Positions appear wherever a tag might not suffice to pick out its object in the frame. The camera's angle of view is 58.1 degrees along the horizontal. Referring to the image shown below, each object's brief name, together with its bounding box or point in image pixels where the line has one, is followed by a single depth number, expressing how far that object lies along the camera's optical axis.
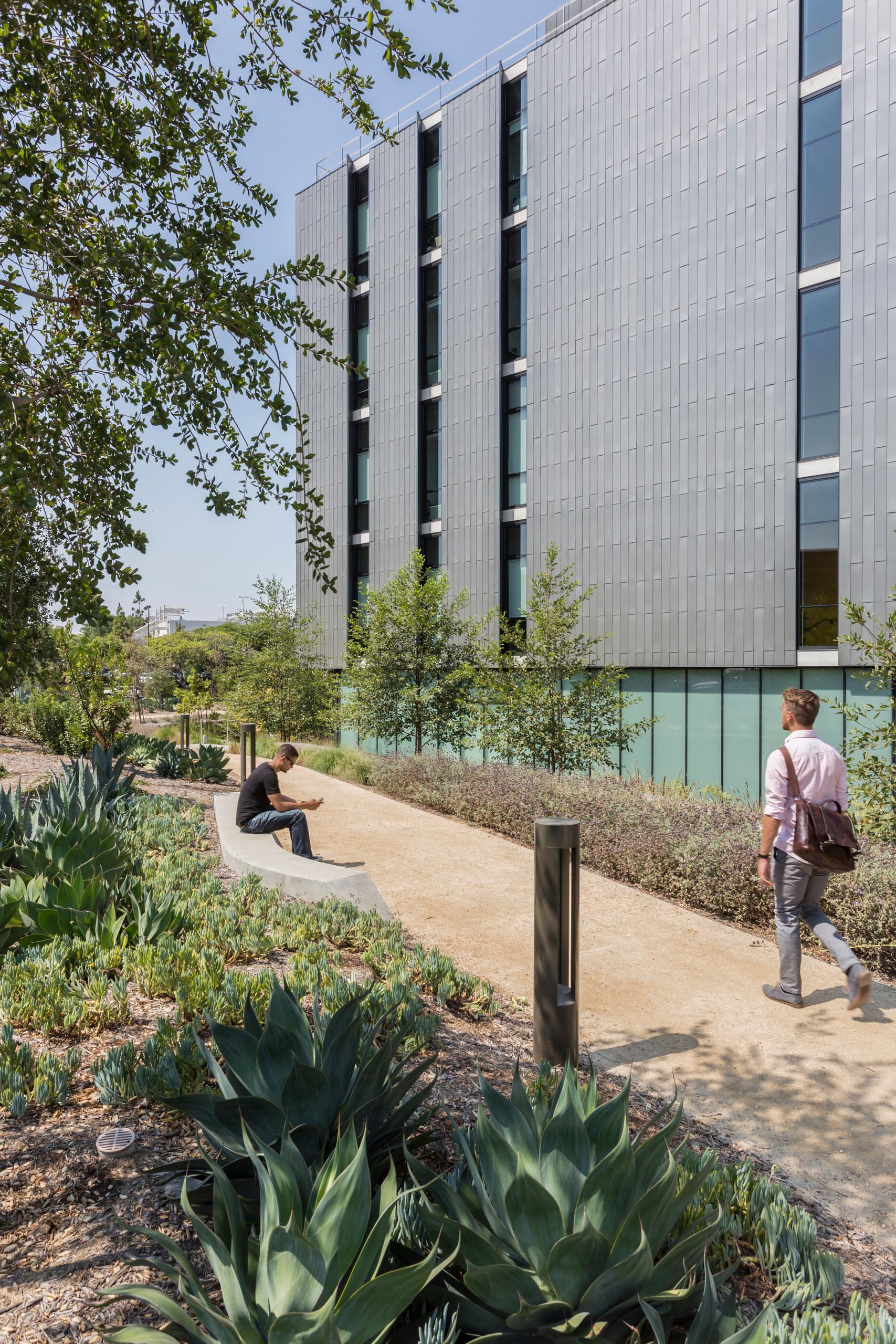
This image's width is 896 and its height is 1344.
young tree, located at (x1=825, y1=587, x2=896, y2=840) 7.76
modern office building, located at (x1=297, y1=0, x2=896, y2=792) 16.22
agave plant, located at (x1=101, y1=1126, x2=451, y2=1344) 1.76
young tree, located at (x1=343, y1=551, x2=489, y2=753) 20.33
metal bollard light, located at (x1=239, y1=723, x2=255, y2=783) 14.84
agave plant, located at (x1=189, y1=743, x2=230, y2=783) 14.92
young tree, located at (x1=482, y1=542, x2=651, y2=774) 15.70
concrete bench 6.45
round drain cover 2.85
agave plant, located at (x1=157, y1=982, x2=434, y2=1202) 2.51
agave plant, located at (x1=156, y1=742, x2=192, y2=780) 14.54
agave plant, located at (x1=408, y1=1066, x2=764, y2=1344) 1.95
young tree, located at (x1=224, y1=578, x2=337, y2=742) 26.42
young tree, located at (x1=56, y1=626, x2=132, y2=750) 13.33
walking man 5.29
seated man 8.00
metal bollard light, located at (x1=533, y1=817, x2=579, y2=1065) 4.09
